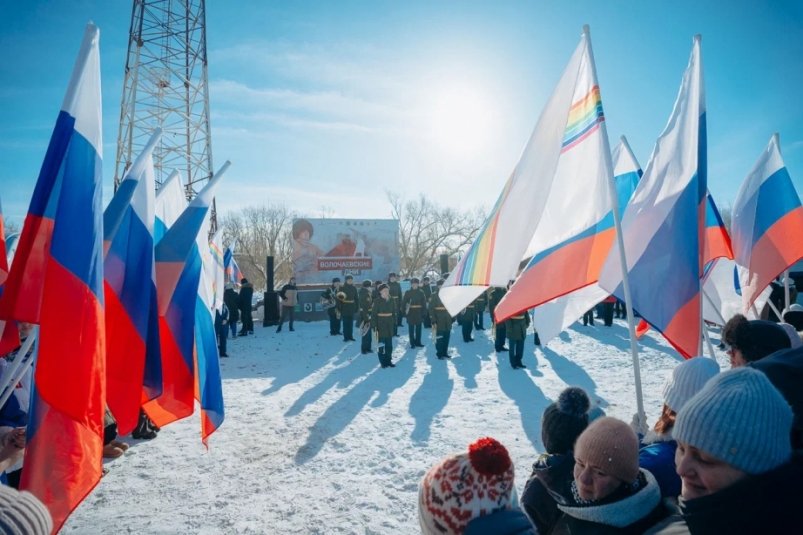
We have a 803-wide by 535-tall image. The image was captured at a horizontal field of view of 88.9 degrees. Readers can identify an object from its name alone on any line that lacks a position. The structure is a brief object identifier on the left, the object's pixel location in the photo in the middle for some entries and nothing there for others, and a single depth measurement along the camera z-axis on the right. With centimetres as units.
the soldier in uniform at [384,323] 971
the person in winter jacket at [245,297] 1448
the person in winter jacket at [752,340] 254
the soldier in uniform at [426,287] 1456
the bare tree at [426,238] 4284
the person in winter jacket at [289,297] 1585
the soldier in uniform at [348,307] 1331
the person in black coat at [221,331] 1104
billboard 2253
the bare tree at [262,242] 4456
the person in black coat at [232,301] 1335
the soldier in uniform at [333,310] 1470
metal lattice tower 1672
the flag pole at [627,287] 273
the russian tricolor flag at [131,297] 293
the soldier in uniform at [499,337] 1112
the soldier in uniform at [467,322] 1304
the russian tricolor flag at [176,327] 346
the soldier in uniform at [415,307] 1195
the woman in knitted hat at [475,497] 126
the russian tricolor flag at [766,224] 429
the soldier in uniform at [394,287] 1430
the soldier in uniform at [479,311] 1484
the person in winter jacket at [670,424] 183
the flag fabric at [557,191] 334
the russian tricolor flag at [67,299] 204
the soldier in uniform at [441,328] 1064
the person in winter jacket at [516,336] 890
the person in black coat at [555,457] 198
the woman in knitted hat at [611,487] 146
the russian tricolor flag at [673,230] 294
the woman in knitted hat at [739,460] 101
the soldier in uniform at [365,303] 1208
